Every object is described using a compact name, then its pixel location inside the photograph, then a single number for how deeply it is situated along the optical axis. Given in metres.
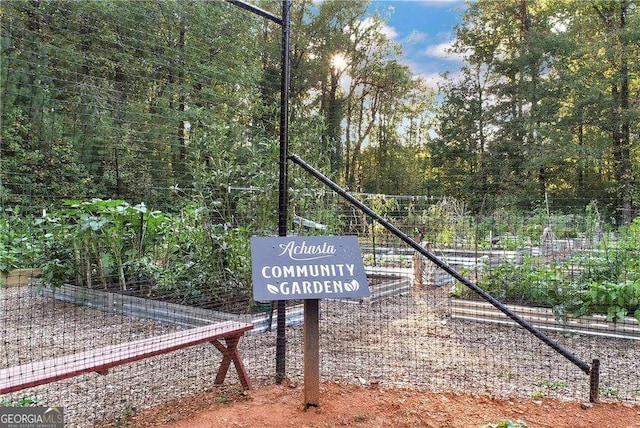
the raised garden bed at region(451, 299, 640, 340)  4.04
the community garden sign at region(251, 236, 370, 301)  2.38
